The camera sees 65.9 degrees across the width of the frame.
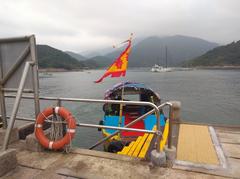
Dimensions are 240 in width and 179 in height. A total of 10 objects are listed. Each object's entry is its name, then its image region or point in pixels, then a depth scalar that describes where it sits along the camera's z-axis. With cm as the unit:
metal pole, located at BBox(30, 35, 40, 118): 345
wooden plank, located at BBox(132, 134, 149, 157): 491
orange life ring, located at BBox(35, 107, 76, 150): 354
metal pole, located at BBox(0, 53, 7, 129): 382
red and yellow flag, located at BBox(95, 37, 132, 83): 693
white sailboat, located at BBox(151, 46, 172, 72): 12132
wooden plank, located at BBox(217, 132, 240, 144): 460
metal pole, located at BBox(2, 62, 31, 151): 323
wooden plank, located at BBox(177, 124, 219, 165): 379
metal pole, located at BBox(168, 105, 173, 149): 331
